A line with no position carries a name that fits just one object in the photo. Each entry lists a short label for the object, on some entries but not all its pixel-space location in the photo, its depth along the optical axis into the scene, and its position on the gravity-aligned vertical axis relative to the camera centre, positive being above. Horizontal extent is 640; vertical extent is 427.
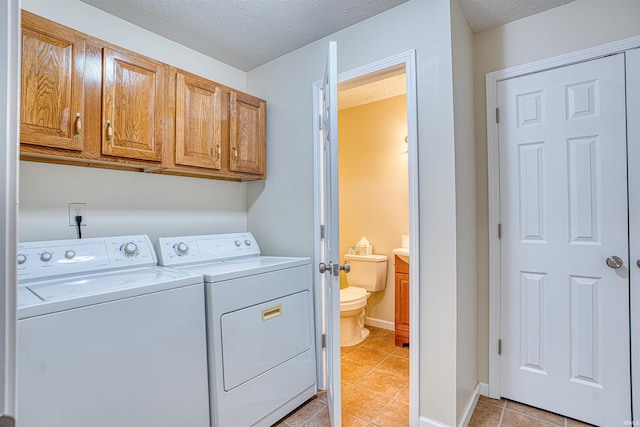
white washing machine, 1.06 -0.48
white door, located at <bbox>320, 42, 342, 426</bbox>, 1.50 -0.15
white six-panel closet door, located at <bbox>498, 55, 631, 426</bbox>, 1.67 -0.16
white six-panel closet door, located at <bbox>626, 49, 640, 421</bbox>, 1.61 +0.08
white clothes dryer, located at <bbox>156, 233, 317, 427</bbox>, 1.53 -0.61
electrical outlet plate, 1.73 +0.03
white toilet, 2.76 -0.72
